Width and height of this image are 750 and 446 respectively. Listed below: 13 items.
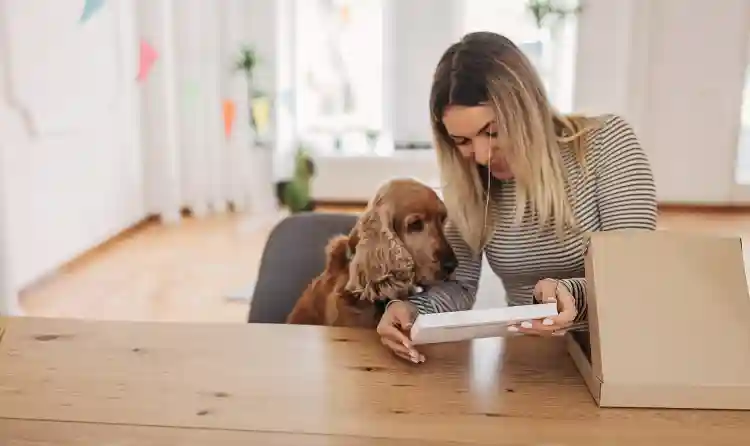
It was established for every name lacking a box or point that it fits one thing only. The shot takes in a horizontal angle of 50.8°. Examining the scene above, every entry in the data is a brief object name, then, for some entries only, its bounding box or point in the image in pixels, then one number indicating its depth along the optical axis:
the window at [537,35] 5.46
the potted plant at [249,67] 5.10
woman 1.38
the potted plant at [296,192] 3.58
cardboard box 0.99
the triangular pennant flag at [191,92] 5.19
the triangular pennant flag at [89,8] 4.12
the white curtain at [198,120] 5.04
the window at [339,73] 5.63
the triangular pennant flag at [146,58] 4.91
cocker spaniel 1.70
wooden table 0.96
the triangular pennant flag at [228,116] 5.21
